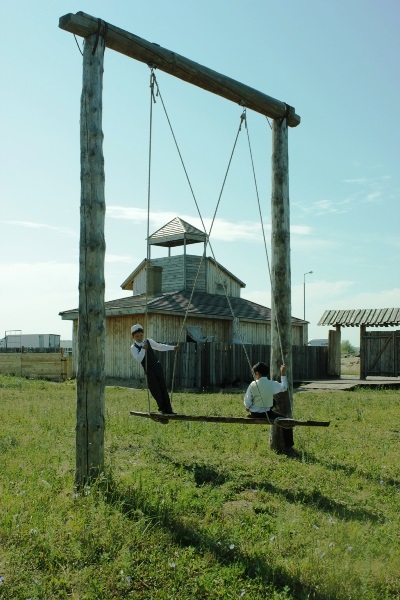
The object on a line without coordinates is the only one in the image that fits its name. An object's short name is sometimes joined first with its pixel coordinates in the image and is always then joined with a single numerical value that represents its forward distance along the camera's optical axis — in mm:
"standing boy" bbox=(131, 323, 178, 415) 10094
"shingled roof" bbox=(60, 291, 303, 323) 26969
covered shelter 26078
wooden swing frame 7508
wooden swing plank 8102
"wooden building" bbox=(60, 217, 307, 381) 27578
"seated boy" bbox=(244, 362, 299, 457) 9297
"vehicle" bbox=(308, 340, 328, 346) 97519
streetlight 53500
